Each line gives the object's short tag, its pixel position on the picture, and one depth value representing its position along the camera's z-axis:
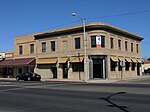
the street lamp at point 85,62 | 25.64
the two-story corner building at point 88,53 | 27.47
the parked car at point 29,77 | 28.47
